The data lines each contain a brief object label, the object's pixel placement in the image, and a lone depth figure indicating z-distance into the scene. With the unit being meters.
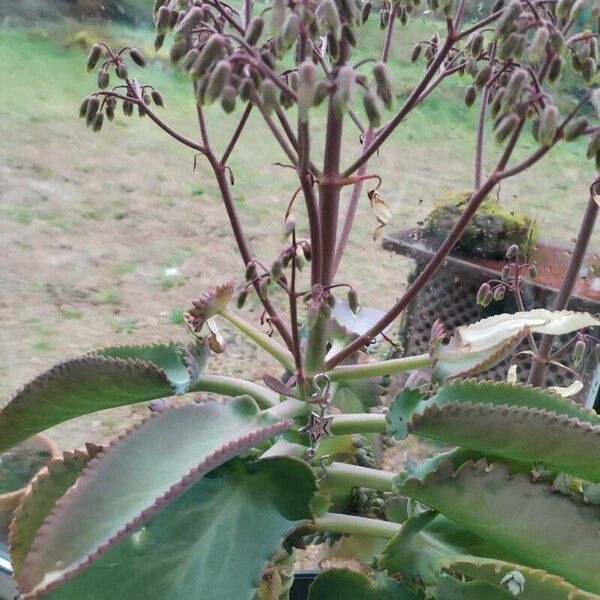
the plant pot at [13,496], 0.75
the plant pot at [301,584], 0.61
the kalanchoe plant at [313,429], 0.37
